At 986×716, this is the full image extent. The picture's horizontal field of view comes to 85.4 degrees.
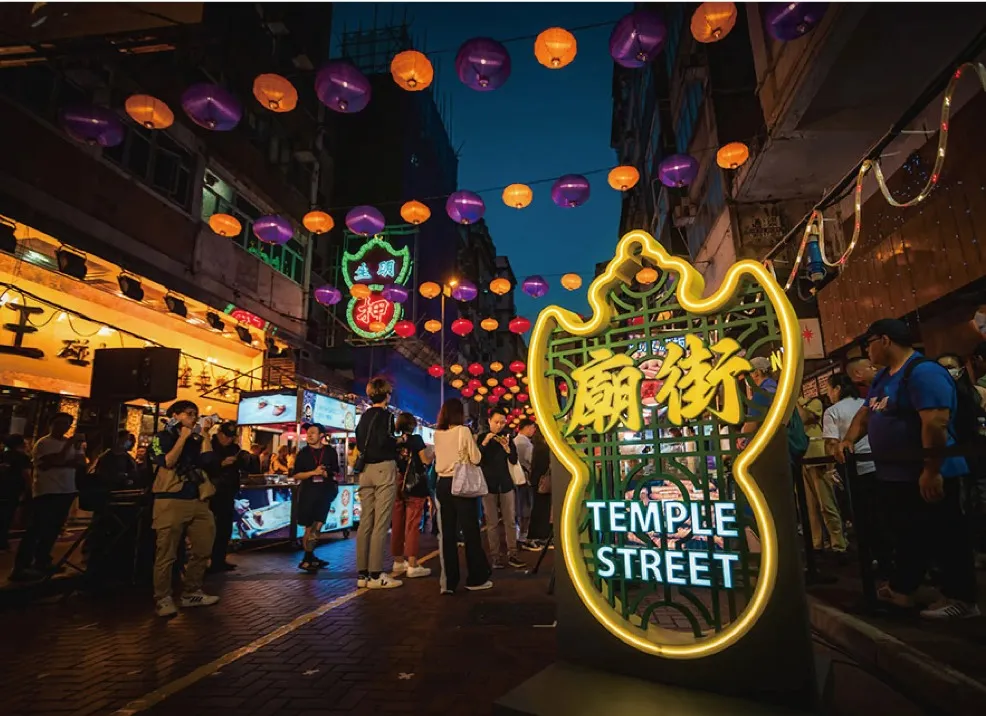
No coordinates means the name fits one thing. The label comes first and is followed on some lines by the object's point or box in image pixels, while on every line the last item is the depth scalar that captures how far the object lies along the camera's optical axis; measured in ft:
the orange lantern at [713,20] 21.86
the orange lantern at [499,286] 54.21
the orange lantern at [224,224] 34.35
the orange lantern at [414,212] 34.22
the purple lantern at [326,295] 49.39
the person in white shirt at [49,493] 20.59
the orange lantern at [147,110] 25.41
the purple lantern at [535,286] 52.47
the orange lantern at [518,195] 32.27
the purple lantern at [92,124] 24.56
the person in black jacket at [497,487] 23.35
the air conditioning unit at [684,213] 56.54
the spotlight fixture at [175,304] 37.81
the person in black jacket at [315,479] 24.93
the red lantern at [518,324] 57.09
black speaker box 25.31
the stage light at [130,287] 33.73
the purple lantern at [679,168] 31.83
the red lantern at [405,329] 53.88
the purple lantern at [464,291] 48.68
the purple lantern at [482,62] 22.17
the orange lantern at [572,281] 52.97
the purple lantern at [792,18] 20.27
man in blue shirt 11.61
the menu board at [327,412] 38.01
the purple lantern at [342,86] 23.67
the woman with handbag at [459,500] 18.94
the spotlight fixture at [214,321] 42.75
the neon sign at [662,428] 8.80
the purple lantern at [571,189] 31.71
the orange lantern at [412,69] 22.59
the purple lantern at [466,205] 32.42
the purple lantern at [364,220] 33.91
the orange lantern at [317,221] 35.55
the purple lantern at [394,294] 49.19
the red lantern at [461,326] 59.08
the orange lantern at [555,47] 22.13
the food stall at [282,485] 28.73
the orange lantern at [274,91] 24.72
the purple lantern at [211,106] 23.97
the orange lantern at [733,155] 30.66
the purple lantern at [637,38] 21.80
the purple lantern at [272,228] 35.40
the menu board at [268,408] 36.32
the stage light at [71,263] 30.09
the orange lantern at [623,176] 33.30
